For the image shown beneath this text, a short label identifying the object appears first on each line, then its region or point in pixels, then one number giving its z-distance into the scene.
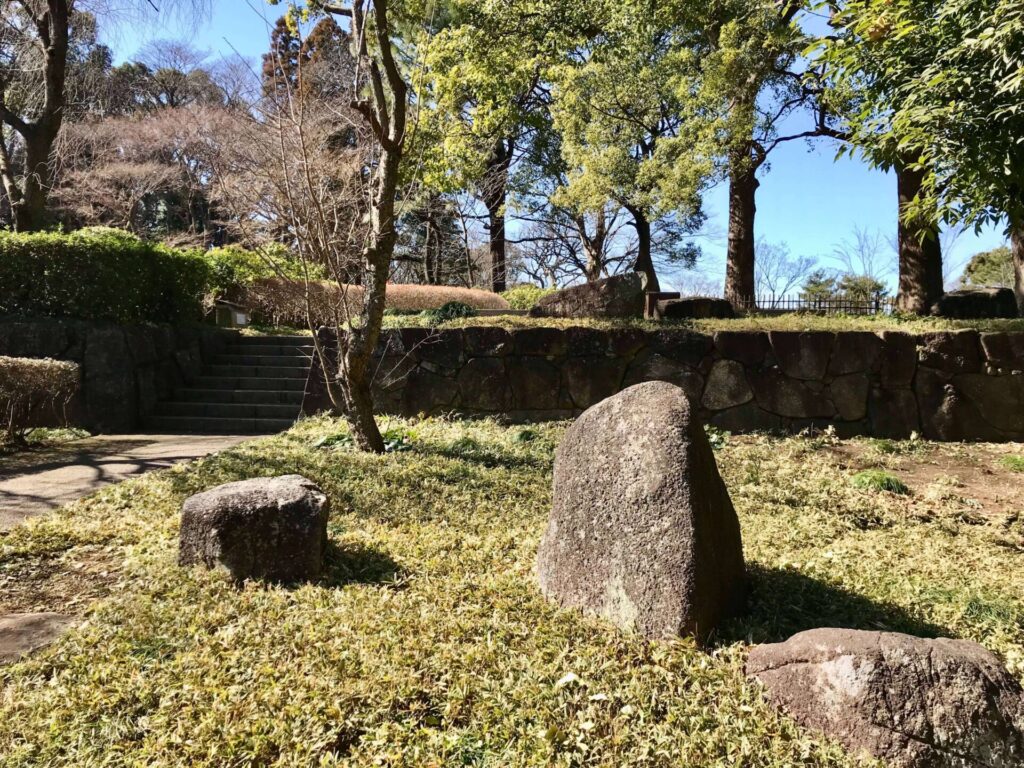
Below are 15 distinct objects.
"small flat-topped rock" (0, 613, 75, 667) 2.60
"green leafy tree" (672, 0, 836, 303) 10.08
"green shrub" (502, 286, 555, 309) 16.64
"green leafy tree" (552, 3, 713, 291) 11.52
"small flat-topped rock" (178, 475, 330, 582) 3.23
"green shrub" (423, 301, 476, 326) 8.88
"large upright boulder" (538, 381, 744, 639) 2.57
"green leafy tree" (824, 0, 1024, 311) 3.57
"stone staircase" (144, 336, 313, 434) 8.32
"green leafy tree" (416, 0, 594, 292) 12.09
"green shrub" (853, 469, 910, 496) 5.30
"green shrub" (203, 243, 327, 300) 12.66
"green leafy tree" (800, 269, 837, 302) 24.92
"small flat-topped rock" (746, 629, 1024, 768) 2.00
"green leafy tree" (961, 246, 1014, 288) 25.02
